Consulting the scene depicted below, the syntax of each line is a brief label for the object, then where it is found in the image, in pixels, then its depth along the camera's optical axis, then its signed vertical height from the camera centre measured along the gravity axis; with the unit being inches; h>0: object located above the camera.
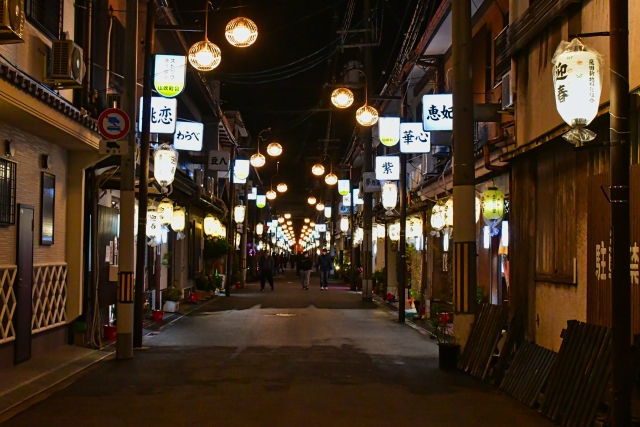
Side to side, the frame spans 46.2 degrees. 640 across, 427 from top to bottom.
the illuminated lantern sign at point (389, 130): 1061.1 +166.1
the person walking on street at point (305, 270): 1786.4 -57.4
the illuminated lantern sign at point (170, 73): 834.8 +192.2
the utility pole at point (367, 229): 1341.0 +31.4
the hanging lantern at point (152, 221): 887.1 +28.0
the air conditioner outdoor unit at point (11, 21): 413.1 +124.7
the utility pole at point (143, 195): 652.7 +43.0
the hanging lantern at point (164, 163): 792.9 +87.1
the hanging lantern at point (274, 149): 1457.9 +189.4
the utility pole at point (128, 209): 605.9 +28.4
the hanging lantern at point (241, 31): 674.8 +193.0
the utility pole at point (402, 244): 936.9 +4.1
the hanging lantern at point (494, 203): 687.1 +41.7
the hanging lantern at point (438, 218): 898.3 +36.9
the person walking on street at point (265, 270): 1727.4 -56.0
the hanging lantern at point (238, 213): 1697.8 +72.2
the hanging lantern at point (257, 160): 1587.1 +182.9
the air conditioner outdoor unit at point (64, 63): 558.6 +134.9
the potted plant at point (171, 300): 1066.7 -79.1
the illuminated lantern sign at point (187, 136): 1031.0 +150.6
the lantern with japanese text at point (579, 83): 340.8 +75.9
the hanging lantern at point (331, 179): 1907.2 +172.2
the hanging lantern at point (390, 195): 1165.7 +81.5
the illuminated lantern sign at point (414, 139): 930.1 +134.6
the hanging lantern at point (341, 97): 949.8 +190.2
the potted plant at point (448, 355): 573.9 -82.3
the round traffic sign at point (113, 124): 577.9 +93.0
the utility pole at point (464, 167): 578.9 +62.7
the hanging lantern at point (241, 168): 1652.3 +170.6
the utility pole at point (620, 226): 300.8 +9.3
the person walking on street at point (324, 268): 1790.1 -52.6
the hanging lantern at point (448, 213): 861.8 +40.1
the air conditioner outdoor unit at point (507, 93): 601.6 +128.4
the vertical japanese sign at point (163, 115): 877.2 +151.6
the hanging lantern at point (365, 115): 1033.5 +181.9
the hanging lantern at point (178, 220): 1061.1 +35.0
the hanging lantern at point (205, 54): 734.5 +187.2
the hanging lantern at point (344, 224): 2090.3 +63.6
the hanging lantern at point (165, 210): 924.3 +42.6
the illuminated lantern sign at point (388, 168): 1181.7 +124.7
